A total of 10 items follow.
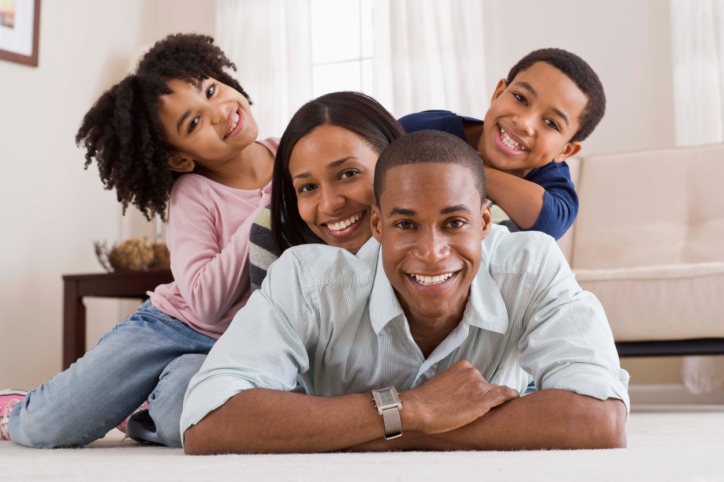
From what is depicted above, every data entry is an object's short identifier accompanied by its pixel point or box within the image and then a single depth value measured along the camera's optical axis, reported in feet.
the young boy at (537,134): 5.79
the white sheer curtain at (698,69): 11.93
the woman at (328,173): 5.38
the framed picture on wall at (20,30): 13.42
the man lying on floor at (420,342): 4.37
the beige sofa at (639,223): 9.52
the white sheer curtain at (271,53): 14.58
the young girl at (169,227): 6.32
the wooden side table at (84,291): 12.14
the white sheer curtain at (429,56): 13.16
